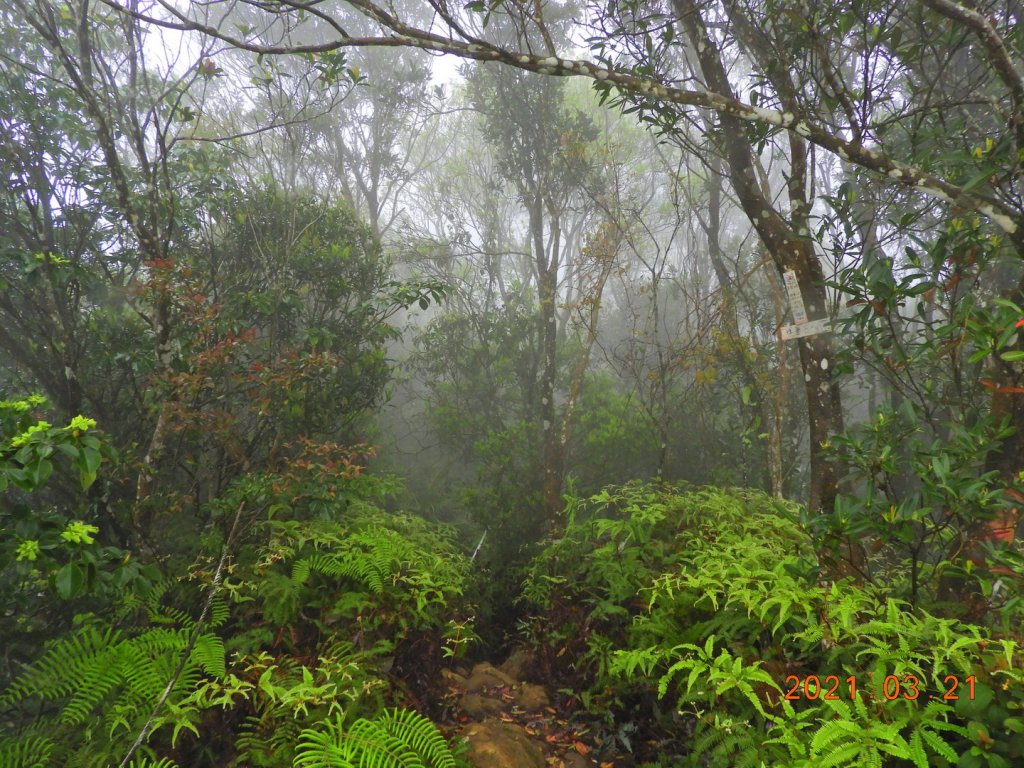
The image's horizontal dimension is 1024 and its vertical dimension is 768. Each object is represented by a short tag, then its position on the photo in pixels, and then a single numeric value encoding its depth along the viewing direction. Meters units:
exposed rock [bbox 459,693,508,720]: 3.46
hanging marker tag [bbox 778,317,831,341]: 3.20
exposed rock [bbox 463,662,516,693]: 3.85
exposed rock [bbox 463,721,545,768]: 2.89
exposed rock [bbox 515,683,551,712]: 3.66
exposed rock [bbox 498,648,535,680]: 4.16
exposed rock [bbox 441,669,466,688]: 3.78
